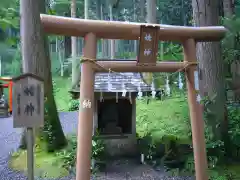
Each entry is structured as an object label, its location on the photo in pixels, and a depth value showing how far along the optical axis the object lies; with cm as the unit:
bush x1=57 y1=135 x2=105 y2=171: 616
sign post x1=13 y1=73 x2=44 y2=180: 350
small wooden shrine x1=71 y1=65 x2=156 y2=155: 685
